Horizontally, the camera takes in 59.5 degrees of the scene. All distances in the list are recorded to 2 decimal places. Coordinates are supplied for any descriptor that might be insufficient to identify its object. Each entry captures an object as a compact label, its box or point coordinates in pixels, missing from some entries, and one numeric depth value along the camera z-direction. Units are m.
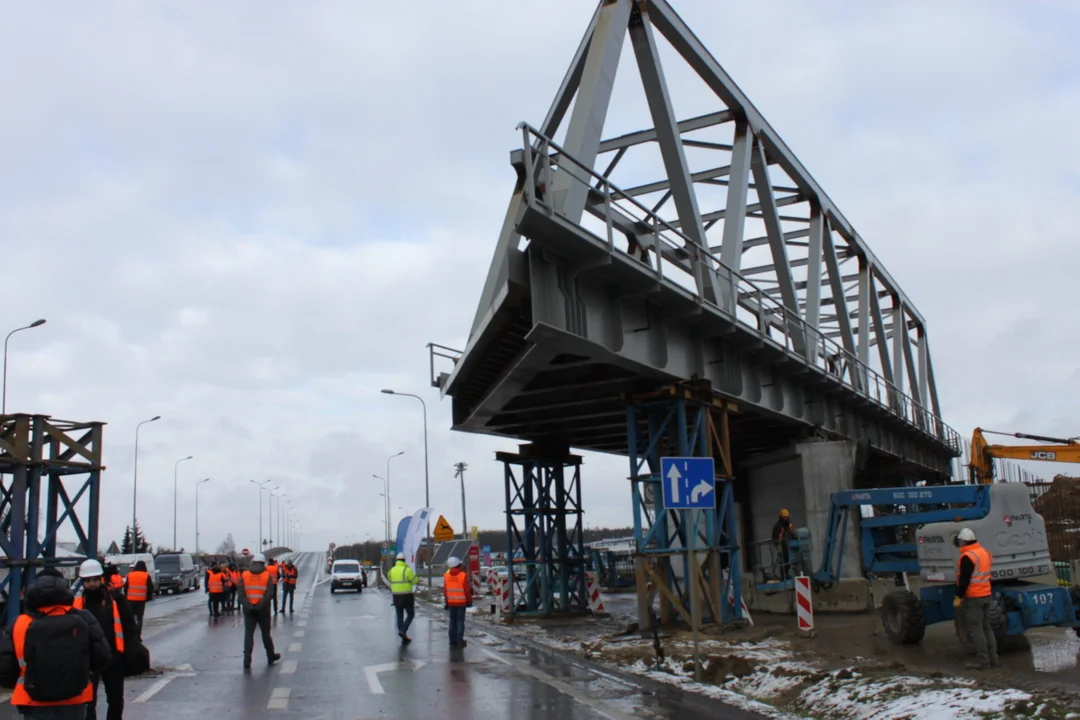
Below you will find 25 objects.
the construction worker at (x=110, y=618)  7.43
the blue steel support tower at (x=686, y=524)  16.28
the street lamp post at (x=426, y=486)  46.16
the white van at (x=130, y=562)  46.39
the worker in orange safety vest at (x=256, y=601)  13.85
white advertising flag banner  31.78
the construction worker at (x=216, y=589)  26.20
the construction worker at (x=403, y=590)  16.72
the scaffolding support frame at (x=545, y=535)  22.94
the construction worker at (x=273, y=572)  20.63
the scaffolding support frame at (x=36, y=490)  16.20
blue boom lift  11.85
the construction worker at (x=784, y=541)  19.38
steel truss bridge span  13.86
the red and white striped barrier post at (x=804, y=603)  15.16
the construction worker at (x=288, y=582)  28.20
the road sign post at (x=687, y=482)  11.87
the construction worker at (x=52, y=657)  5.52
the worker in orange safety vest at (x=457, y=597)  15.95
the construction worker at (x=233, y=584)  28.27
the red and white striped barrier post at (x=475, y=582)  34.22
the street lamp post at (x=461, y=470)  65.81
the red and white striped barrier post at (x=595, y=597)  23.28
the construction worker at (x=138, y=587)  16.28
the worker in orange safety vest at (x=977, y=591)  10.71
